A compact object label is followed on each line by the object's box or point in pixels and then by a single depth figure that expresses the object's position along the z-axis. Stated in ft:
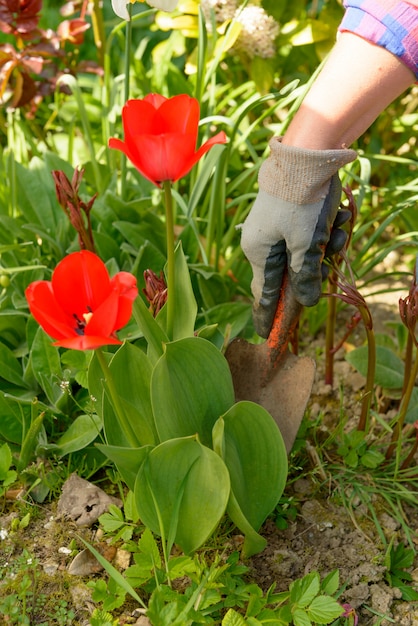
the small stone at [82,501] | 4.44
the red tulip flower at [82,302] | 2.85
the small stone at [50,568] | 4.21
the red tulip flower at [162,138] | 3.16
